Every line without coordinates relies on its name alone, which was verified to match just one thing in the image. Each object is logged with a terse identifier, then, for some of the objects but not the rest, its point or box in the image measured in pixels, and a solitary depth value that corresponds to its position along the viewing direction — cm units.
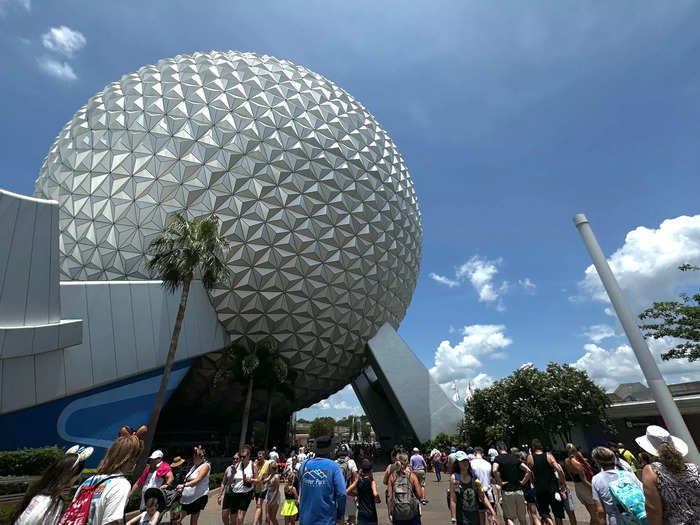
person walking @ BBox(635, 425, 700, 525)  259
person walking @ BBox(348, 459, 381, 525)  458
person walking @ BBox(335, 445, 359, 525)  459
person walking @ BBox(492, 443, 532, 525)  593
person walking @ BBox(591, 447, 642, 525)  387
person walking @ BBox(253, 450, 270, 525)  646
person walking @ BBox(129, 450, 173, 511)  518
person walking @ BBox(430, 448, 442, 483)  1680
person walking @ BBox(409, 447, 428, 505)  1239
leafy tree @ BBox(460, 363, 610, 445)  2031
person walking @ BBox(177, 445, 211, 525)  549
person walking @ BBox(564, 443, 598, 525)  556
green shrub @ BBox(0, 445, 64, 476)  1009
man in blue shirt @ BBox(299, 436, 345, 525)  338
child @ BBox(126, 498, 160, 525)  422
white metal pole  540
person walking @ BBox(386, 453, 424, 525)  429
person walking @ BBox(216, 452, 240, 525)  604
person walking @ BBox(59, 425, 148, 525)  241
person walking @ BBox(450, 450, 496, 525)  517
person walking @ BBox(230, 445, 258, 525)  611
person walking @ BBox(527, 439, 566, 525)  584
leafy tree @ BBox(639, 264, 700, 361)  1484
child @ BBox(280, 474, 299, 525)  583
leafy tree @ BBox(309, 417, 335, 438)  8789
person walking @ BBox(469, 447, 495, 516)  587
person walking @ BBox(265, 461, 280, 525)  656
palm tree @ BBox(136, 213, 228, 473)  1436
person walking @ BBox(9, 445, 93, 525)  227
